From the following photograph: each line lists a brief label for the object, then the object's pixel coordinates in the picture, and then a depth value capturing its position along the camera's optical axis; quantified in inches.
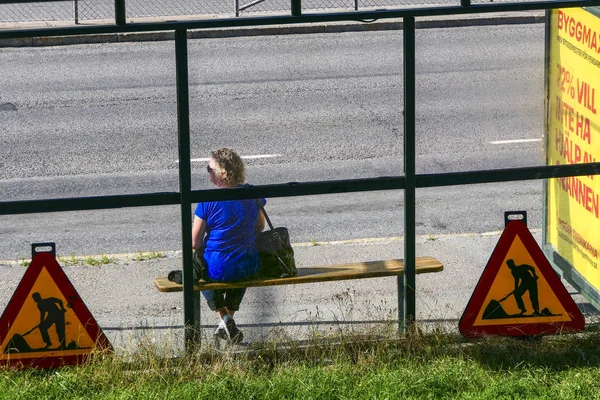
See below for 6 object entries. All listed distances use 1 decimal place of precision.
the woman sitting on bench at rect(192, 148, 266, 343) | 482.6
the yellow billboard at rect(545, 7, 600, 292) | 513.7
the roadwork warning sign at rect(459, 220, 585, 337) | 486.6
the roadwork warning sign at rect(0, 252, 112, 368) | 456.4
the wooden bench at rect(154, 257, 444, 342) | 482.9
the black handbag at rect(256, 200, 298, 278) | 494.0
